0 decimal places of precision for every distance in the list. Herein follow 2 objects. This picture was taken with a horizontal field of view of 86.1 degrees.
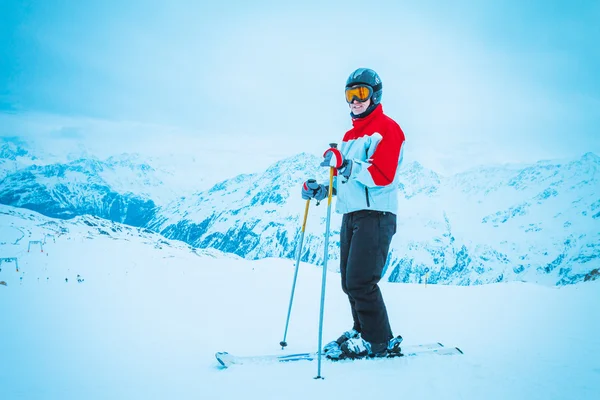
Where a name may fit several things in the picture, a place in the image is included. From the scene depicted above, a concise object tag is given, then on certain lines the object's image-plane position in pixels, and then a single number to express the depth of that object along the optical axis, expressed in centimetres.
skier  410
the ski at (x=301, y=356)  379
